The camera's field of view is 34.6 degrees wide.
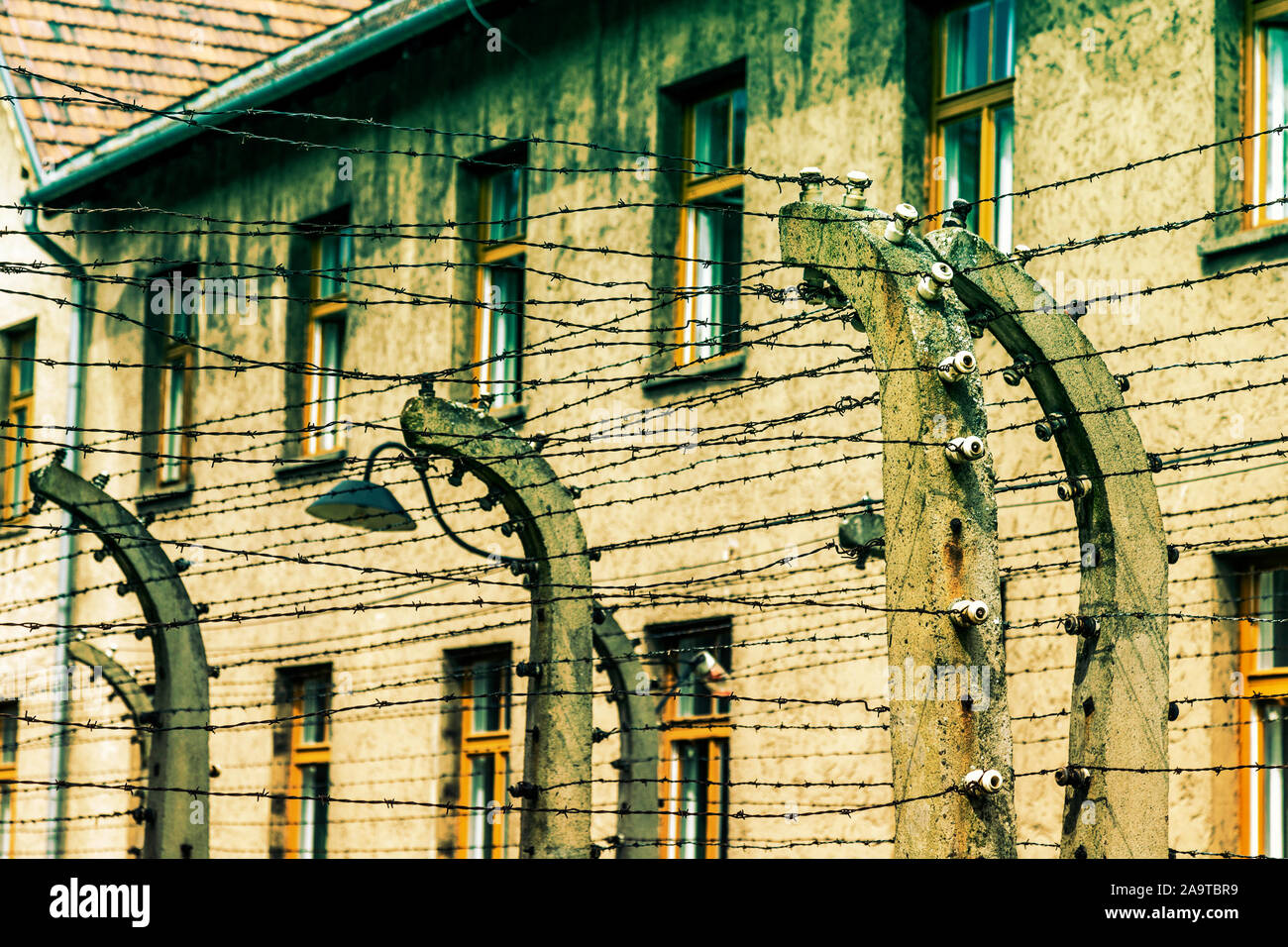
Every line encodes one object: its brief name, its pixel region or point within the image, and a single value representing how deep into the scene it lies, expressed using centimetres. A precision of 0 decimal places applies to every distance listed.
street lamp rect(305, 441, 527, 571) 1150
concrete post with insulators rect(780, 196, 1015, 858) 563
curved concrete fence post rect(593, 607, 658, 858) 1084
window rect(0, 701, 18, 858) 2109
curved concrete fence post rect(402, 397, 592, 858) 841
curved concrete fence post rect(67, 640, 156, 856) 1322
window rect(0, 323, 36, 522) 2147
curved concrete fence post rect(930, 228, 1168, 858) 648
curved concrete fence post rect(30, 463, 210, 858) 1056
